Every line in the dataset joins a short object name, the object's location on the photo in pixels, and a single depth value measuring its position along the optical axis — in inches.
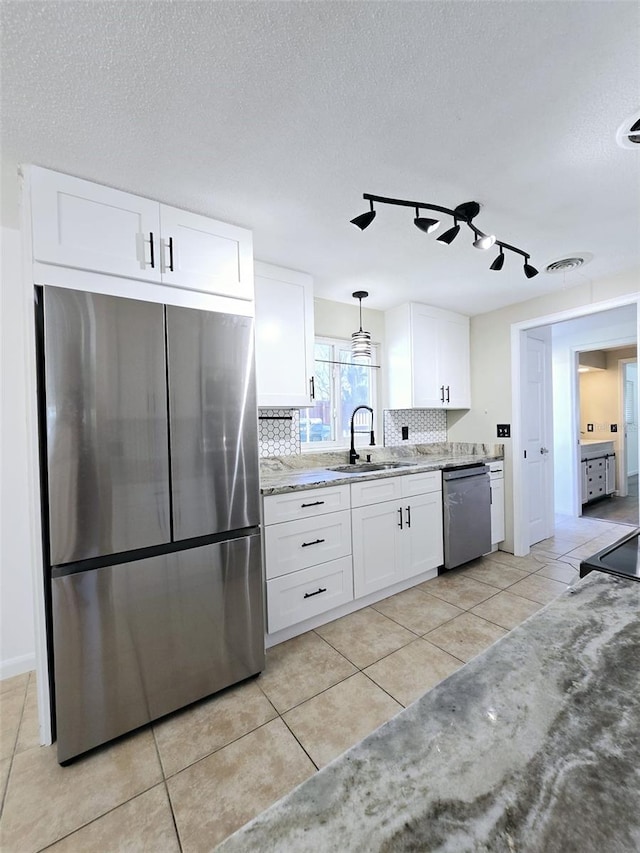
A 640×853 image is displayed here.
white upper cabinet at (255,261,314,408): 96.2
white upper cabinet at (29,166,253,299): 58.1
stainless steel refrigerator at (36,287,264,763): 56.7
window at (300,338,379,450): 126.0
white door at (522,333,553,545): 140.3
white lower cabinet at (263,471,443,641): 83.8
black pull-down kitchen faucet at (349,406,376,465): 124.3
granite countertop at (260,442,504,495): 90.7
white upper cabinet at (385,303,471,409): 133.0
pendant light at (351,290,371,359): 116.4
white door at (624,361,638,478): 227.8
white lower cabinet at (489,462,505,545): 134.3
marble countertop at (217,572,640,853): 14.3
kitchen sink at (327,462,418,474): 116.8
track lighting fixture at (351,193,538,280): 61.5
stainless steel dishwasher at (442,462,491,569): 118.0
